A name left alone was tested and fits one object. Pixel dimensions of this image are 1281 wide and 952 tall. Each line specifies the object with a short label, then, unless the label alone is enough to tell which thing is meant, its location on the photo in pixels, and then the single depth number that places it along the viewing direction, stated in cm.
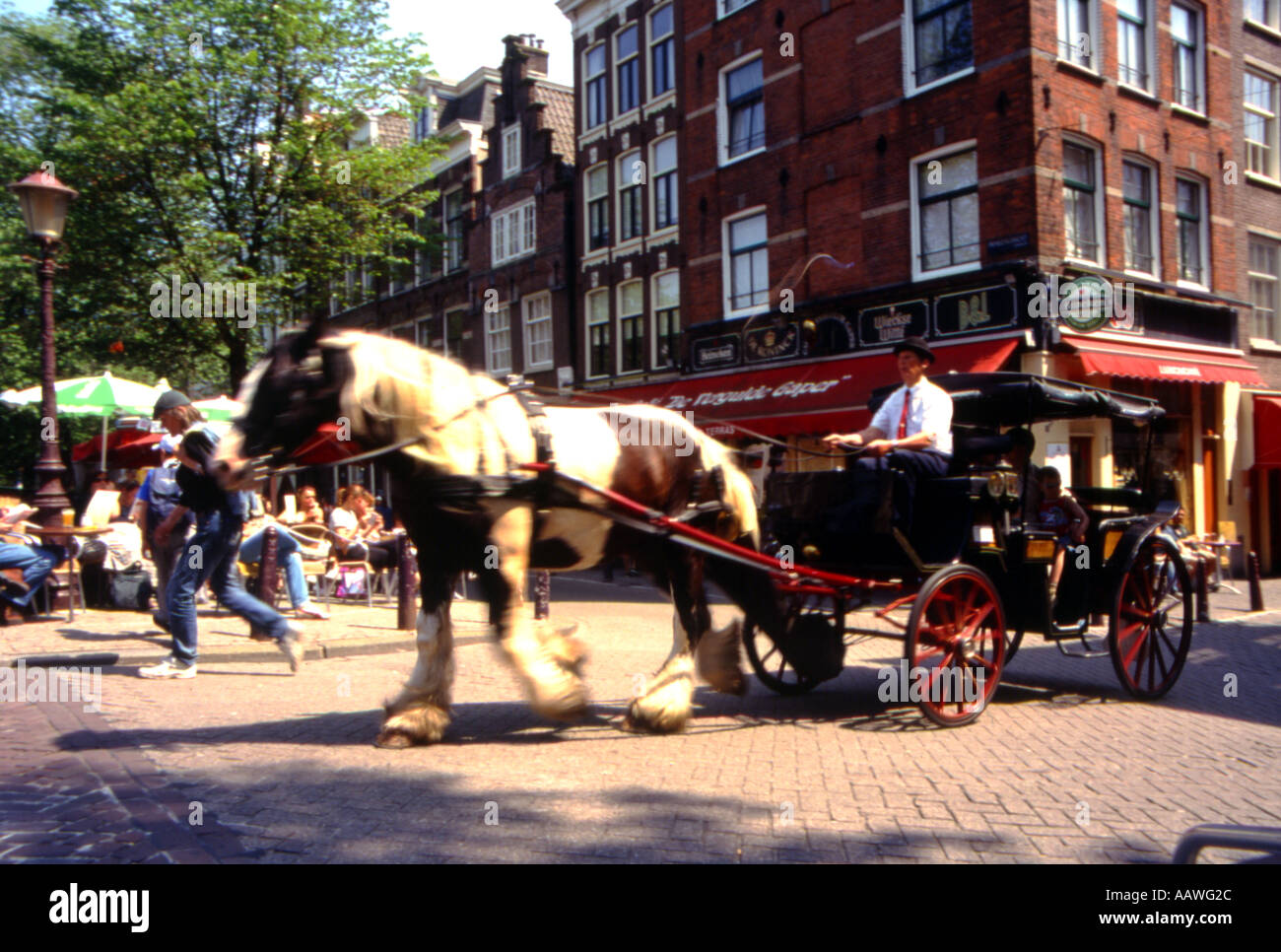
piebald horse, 462
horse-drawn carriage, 552
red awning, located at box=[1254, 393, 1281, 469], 1695
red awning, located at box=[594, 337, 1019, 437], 1462
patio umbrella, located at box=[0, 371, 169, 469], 1224
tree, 1836
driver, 552
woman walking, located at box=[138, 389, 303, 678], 644
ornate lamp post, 965
